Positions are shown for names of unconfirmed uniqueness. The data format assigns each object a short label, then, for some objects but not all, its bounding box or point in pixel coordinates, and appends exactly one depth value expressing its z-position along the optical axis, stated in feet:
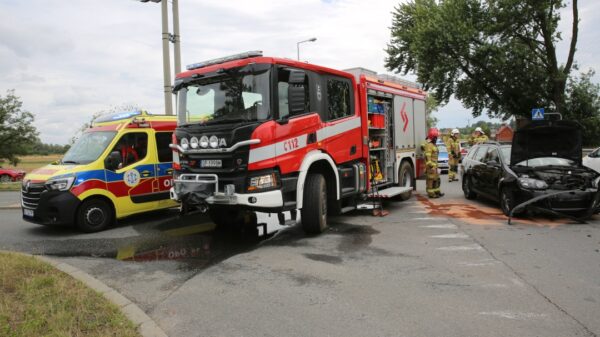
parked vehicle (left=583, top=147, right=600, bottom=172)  45.87
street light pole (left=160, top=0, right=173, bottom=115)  39.29
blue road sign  56.39
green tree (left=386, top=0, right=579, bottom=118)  74.49
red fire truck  20.99
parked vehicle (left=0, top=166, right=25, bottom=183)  107.34
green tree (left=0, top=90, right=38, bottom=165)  116.88
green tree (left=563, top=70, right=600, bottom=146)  82.89
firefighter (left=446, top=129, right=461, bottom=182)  50.29
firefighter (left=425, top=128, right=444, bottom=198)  37.27
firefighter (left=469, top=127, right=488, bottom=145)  52.42
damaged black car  26.48
